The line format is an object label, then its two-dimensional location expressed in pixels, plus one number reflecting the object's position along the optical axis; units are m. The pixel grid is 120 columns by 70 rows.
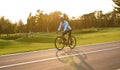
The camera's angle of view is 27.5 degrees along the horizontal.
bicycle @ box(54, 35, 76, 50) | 15.11
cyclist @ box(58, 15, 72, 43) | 14.67
